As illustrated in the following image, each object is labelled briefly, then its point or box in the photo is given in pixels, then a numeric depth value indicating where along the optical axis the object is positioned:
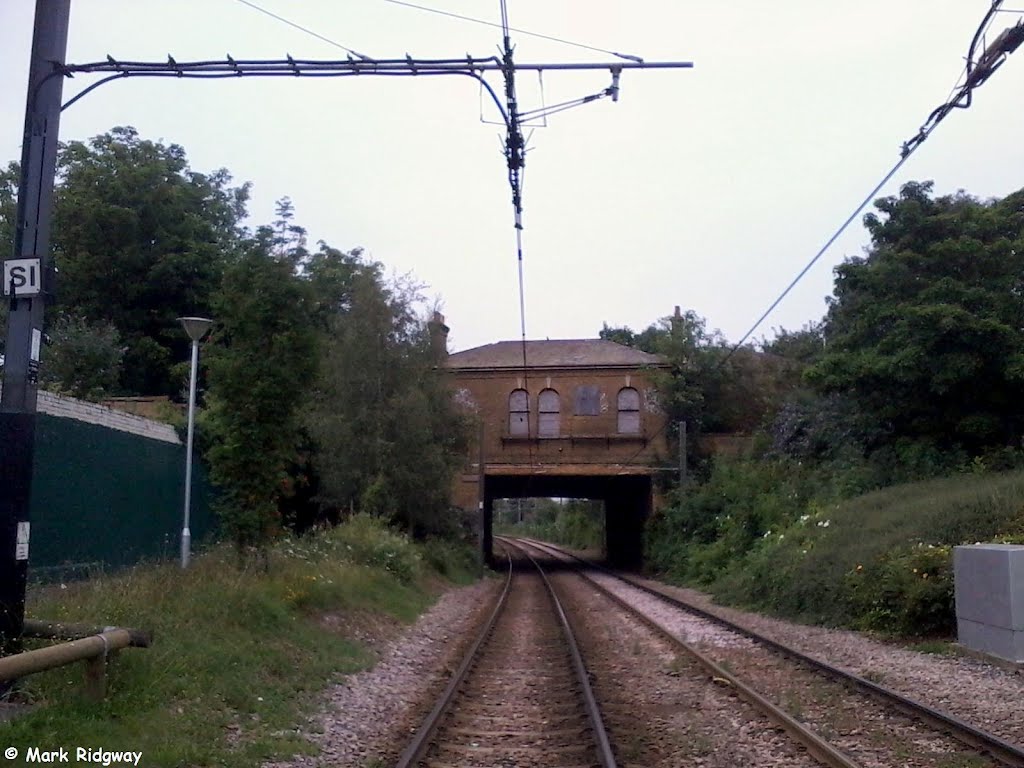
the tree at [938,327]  25.62
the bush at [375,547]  25.05
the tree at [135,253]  37.88
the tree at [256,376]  16.86
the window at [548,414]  46.09
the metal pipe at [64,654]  7.65
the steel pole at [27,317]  9.80
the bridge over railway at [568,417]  45.25
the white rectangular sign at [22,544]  9.87
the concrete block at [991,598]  14.05
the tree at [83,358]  29.20
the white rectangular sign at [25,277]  10.08
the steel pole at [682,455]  40.97
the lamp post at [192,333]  18.94
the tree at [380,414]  31.75
